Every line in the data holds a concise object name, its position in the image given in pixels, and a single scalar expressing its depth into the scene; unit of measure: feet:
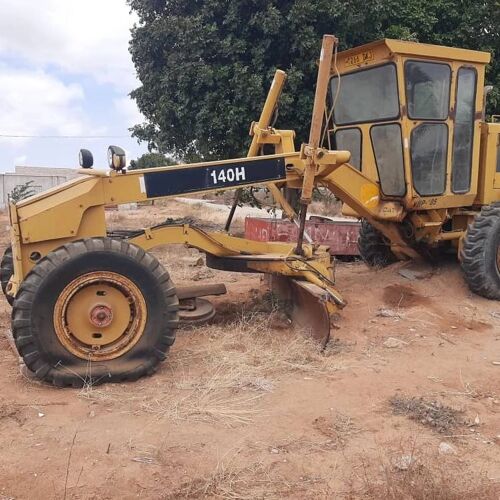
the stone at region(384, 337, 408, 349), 19.77
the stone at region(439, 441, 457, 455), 12.57
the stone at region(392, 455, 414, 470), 11.82
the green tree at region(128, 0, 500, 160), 38.88
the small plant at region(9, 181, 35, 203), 88.71
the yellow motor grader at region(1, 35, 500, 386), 16.06
